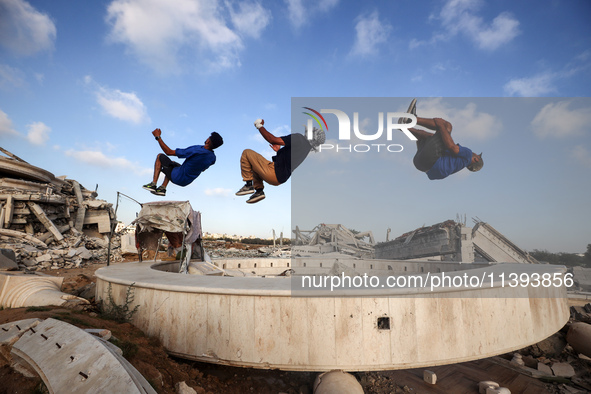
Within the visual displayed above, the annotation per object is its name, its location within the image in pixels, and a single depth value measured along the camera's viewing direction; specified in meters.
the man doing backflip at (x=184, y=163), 12.08
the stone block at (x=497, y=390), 6.19
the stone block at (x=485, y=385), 6.59
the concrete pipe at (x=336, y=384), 5.45
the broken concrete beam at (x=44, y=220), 23.39
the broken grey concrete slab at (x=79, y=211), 28.64
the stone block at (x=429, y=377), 6.98
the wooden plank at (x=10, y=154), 25.05
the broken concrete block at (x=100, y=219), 30.33
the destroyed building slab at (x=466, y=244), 18.11
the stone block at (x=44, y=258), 18.92
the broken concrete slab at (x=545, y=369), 7.85
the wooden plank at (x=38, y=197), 22.34
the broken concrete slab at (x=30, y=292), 8.23
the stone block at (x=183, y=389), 4.74
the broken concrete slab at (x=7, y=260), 13.73
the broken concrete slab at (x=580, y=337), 8.58
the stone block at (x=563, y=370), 7.79
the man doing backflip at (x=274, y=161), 10.45
